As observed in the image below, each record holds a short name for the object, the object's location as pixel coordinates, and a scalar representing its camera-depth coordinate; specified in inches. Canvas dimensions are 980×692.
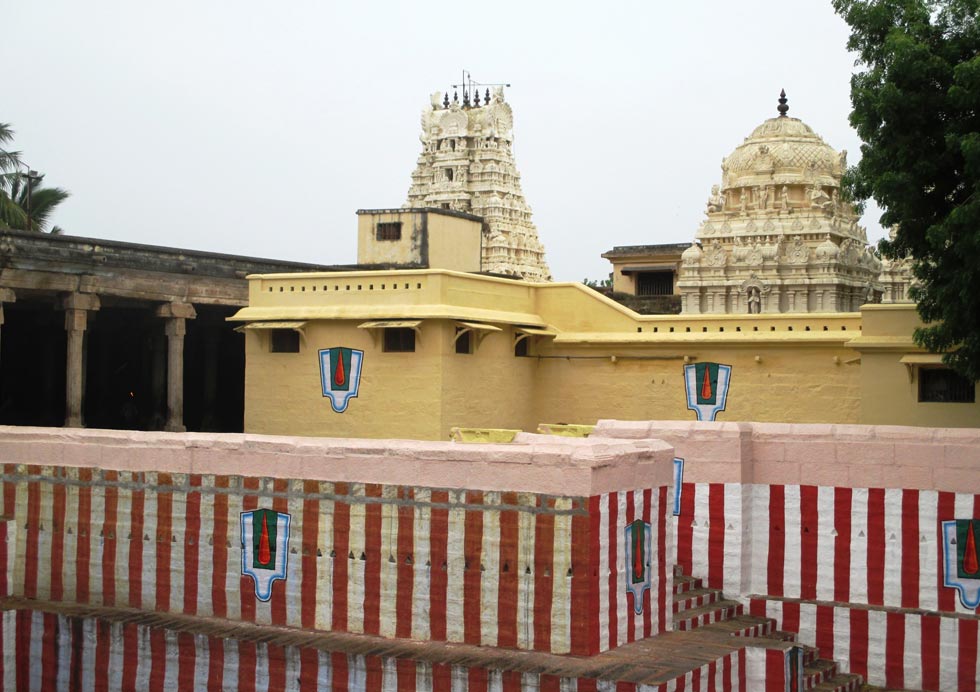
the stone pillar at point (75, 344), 1139.3
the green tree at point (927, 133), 753.6
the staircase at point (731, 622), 677.3
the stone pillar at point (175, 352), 1220.5
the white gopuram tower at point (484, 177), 2466.8
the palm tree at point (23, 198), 1679.4
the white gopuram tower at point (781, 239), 1576.0
